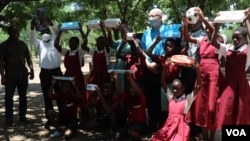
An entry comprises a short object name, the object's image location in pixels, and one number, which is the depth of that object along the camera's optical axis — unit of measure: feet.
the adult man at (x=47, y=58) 19.71
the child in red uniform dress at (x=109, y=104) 17.67
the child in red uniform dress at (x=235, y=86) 13.88
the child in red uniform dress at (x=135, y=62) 17.54
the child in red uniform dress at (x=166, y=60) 15.75
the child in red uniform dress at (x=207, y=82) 14.71
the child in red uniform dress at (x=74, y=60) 19.38
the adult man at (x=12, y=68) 20.45
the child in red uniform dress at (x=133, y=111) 16.72
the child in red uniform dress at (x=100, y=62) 19.15
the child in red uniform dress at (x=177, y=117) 14.80
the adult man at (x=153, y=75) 16.63
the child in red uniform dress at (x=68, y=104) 18.86
